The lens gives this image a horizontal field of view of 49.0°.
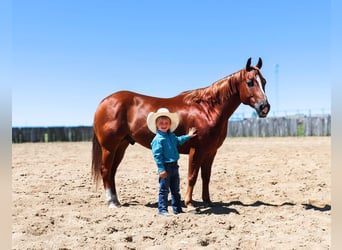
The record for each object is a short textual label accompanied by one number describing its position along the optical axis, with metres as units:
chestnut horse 5.41
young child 5.00
